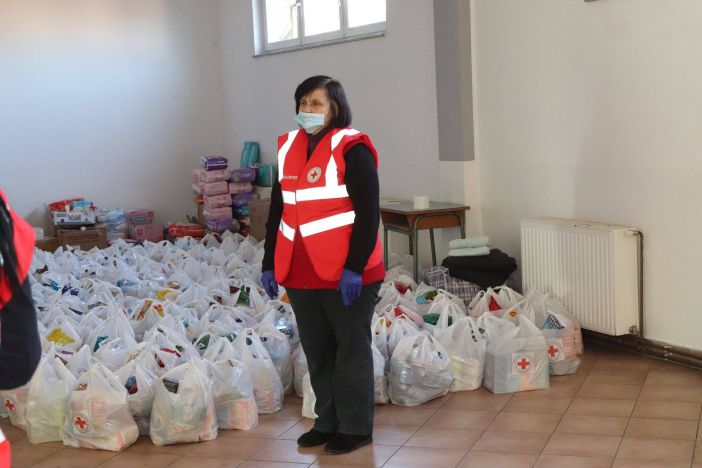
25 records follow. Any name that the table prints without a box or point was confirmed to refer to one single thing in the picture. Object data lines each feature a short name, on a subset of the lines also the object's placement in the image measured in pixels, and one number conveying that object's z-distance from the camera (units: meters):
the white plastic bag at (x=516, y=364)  3.69
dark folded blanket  4.69
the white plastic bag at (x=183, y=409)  3.23
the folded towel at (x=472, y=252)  4.78
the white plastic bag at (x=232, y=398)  3.38
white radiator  4.09
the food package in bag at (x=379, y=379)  3.56
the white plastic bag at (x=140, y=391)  3.33
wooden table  5.12
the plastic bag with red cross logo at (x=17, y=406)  3.50
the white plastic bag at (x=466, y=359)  3.73
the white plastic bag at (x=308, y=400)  3.48
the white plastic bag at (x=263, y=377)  3.54
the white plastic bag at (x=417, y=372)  3.57
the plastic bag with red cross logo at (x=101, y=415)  3.22
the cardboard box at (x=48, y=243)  7.00
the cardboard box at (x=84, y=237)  7.00
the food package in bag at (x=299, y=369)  3.73
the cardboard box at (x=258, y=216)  7.03
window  6.38
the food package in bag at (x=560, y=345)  3.88
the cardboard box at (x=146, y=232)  7.54
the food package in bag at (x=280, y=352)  3.78
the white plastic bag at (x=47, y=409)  3.35
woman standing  2.92
